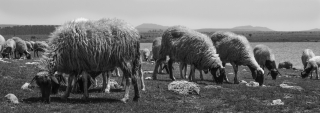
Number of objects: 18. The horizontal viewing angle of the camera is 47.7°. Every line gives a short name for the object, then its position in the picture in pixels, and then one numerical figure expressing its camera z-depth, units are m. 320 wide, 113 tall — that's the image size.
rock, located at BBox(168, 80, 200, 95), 16.59
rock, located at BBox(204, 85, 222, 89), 18.84
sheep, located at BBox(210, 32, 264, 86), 24.25
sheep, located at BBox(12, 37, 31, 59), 48.25
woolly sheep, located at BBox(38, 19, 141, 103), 12.97
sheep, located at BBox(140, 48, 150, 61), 52.94
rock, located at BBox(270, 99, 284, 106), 14.62
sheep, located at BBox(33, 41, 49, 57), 54.80
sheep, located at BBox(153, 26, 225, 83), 21.25
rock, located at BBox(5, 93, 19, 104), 12.37
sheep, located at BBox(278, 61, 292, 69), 52.43
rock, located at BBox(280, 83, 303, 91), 20.19
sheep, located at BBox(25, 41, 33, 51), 59.05
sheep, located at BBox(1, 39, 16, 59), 43.66
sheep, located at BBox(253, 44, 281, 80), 32.72
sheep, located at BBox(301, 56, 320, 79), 34.06
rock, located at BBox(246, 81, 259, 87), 21.29
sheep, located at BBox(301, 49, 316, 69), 41.35
